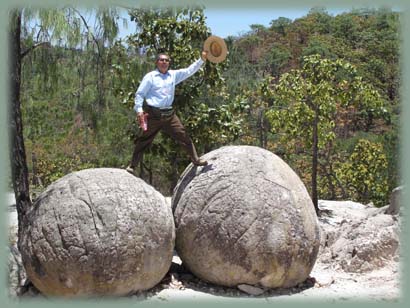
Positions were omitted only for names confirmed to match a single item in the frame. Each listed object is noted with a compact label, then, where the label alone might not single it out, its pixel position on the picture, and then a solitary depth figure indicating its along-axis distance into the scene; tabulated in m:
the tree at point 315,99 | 13.37
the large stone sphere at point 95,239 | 6.27
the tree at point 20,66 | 7.86
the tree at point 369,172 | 15.61
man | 7.25
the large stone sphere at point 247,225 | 6.87
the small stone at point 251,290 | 6.90
